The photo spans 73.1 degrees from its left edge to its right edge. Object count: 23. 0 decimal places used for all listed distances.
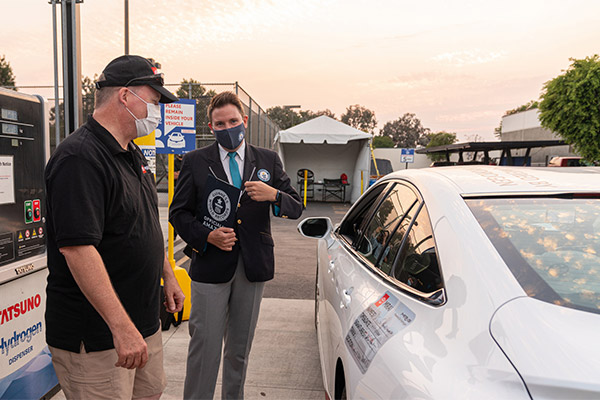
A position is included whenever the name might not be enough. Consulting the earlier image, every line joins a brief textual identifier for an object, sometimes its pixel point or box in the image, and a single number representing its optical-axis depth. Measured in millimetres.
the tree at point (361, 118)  93919
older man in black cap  1431
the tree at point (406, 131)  95438
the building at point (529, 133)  30344
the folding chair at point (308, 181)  17716
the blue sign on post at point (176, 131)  4551
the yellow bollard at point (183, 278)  4180
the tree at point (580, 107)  16797
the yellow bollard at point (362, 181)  15227
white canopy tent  16673
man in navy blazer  2396
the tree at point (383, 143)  71406
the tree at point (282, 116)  74688
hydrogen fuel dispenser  2334
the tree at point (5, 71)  43281
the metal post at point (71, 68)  3211
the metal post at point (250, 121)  12128
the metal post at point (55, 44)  3199
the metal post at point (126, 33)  9195
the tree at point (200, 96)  12422
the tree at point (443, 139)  52188
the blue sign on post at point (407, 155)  19755
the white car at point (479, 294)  964
